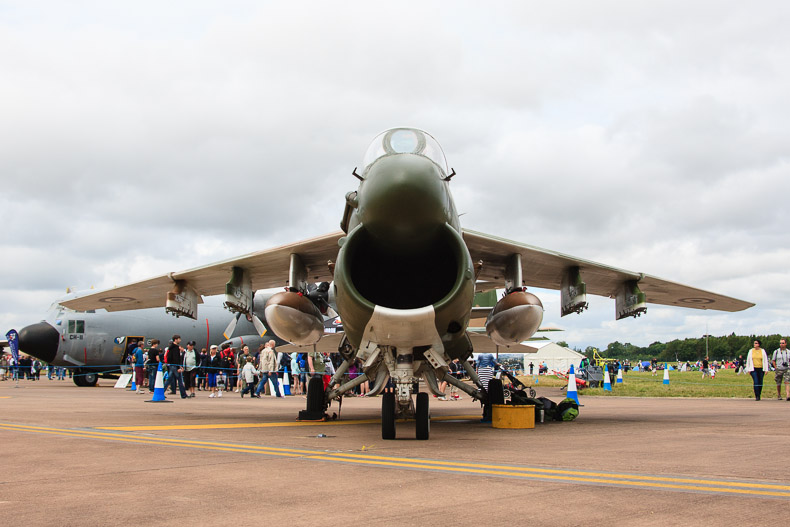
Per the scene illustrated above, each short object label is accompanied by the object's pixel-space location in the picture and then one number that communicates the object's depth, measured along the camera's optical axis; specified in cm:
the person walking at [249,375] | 2197
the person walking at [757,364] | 1822
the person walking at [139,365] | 2430
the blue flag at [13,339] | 3028
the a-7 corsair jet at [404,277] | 729
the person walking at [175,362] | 1922
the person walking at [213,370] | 2559
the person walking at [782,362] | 1814
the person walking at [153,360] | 2192
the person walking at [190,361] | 2159
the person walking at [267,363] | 2092
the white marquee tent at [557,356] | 5728
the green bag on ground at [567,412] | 1117
